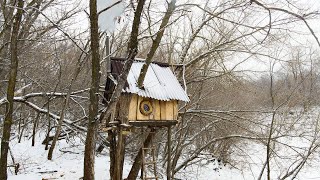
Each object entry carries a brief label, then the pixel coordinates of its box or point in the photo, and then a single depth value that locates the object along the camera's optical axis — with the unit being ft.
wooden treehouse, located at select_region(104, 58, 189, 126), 23.86
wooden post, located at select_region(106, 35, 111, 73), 25.30
